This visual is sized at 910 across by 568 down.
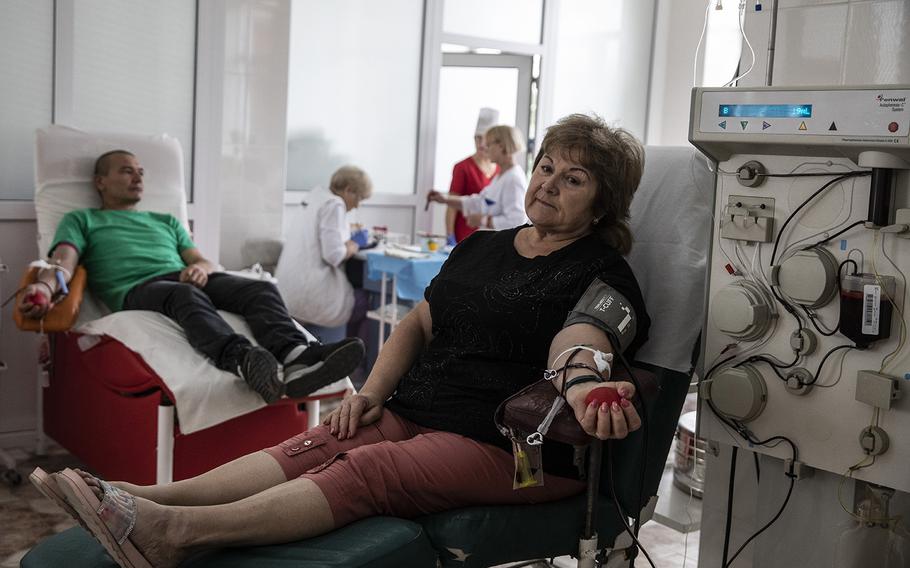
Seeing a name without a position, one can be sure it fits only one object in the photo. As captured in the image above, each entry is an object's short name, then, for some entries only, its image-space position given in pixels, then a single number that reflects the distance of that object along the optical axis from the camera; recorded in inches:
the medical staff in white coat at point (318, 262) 173.0
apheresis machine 67.6
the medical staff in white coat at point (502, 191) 190.9
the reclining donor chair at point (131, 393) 104.6
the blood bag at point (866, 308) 67.6
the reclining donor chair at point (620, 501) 60.4
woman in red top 213.6
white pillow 127.9
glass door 249.0
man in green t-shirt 107.5
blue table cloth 161.2
